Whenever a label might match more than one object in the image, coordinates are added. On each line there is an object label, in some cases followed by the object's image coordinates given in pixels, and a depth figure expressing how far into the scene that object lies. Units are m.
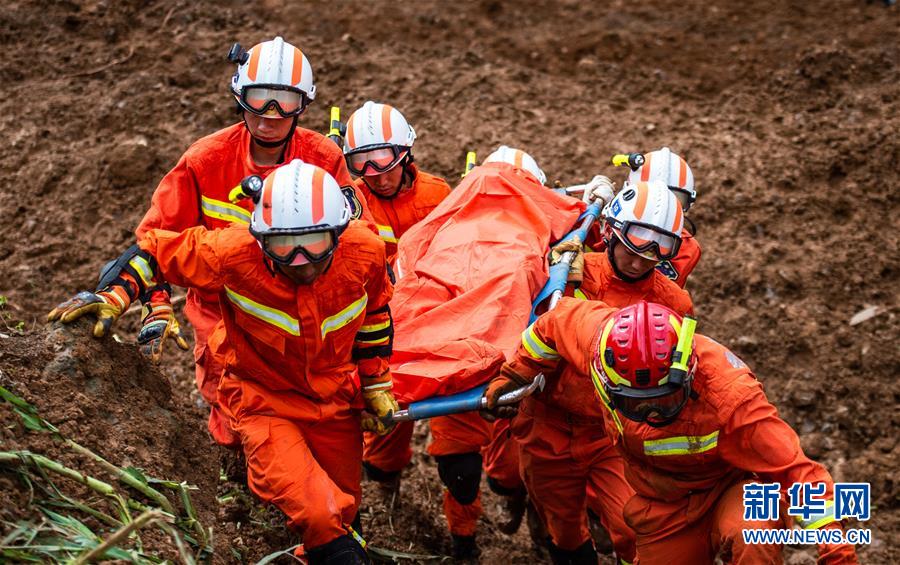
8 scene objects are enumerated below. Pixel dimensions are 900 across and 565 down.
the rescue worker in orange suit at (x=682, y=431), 3.95
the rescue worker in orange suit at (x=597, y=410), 4.89
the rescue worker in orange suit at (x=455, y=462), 5.33
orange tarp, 4.82
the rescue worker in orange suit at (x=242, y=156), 4.95
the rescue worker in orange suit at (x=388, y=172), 5.76
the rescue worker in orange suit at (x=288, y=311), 4.05
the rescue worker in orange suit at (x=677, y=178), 5.64
